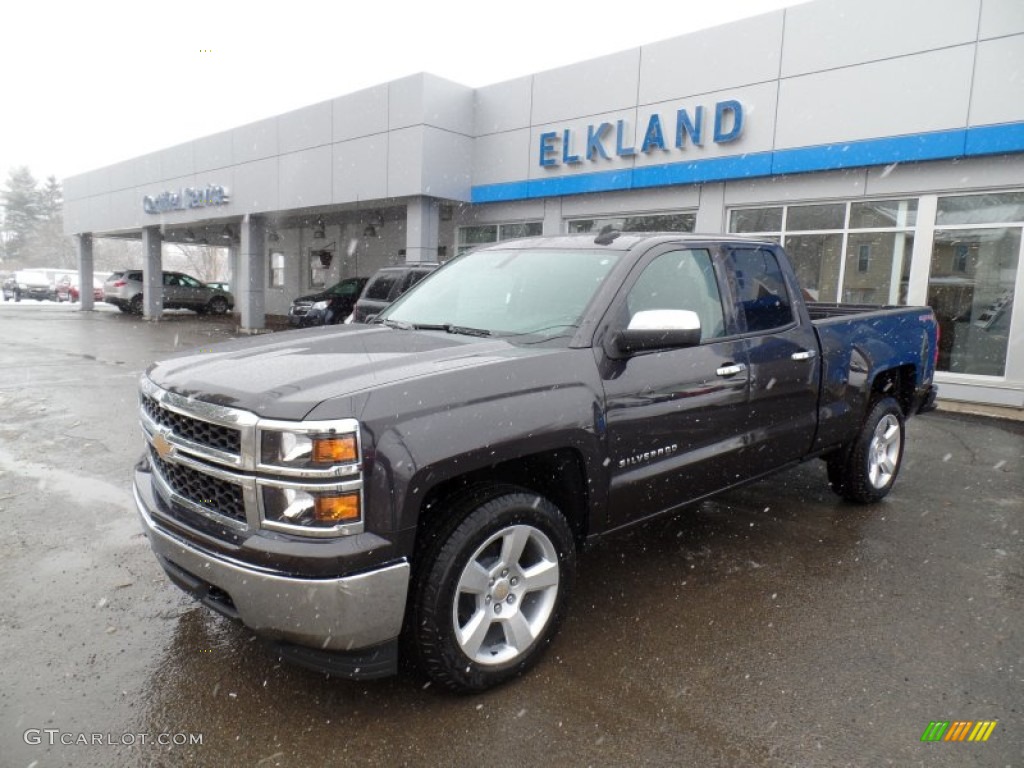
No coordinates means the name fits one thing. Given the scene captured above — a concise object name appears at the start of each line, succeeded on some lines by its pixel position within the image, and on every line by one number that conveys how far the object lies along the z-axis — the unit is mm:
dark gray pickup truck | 2365
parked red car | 39094
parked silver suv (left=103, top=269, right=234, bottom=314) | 28453
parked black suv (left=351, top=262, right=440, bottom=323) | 11406
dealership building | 10031
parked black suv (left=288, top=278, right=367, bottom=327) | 16062
